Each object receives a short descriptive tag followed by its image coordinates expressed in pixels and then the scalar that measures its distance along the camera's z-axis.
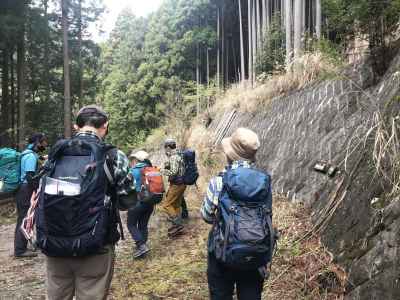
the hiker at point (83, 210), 2.50
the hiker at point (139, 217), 5.59
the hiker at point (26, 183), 5.46
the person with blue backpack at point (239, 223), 2.57
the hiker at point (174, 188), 6.74
